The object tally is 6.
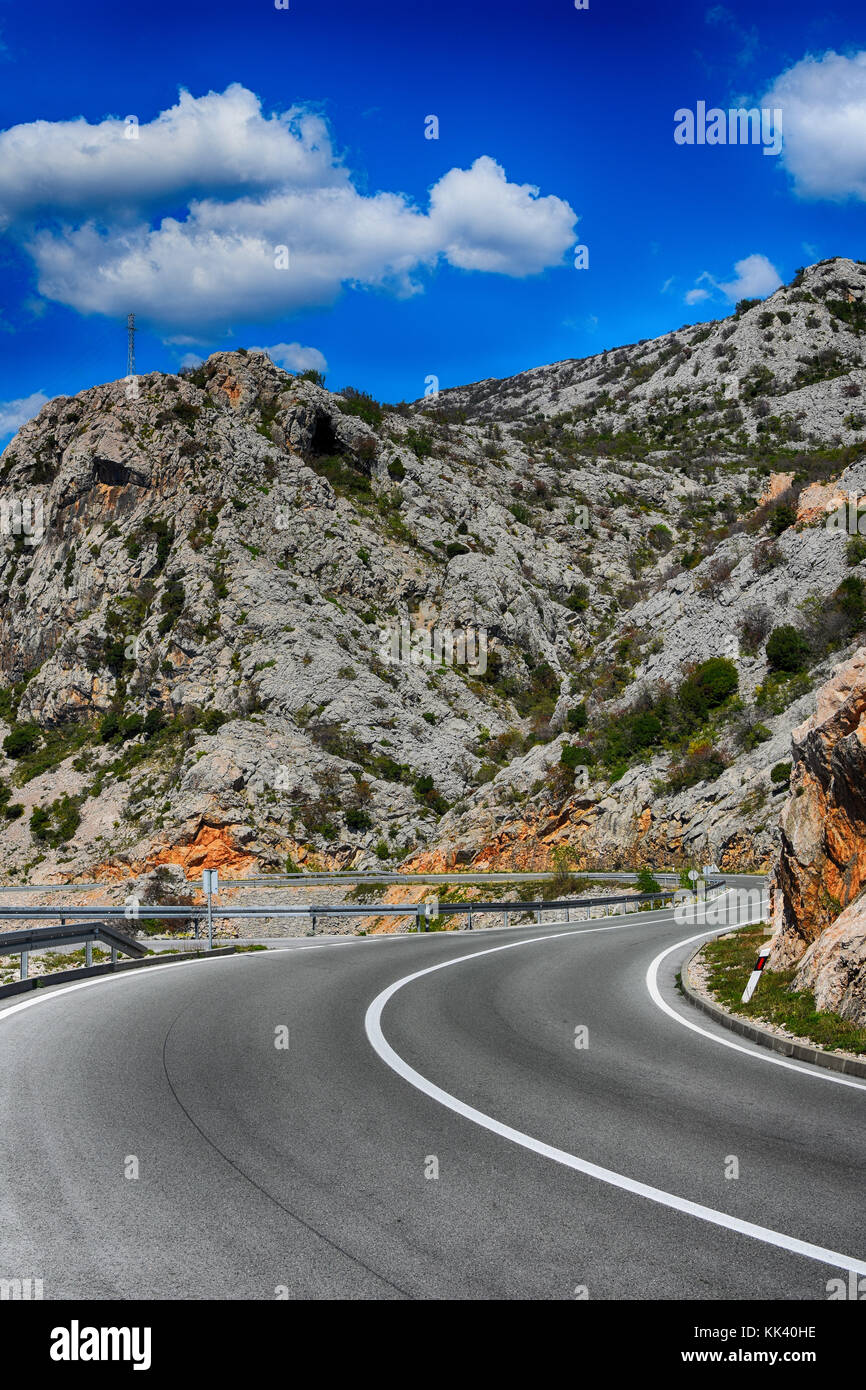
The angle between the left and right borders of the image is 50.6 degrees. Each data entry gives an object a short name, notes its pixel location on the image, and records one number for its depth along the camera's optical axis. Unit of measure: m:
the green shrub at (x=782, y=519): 51.91
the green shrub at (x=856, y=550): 45.50
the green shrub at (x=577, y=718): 50.13
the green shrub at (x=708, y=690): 45.06
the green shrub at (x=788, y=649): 43.56
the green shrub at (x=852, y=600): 42.06
